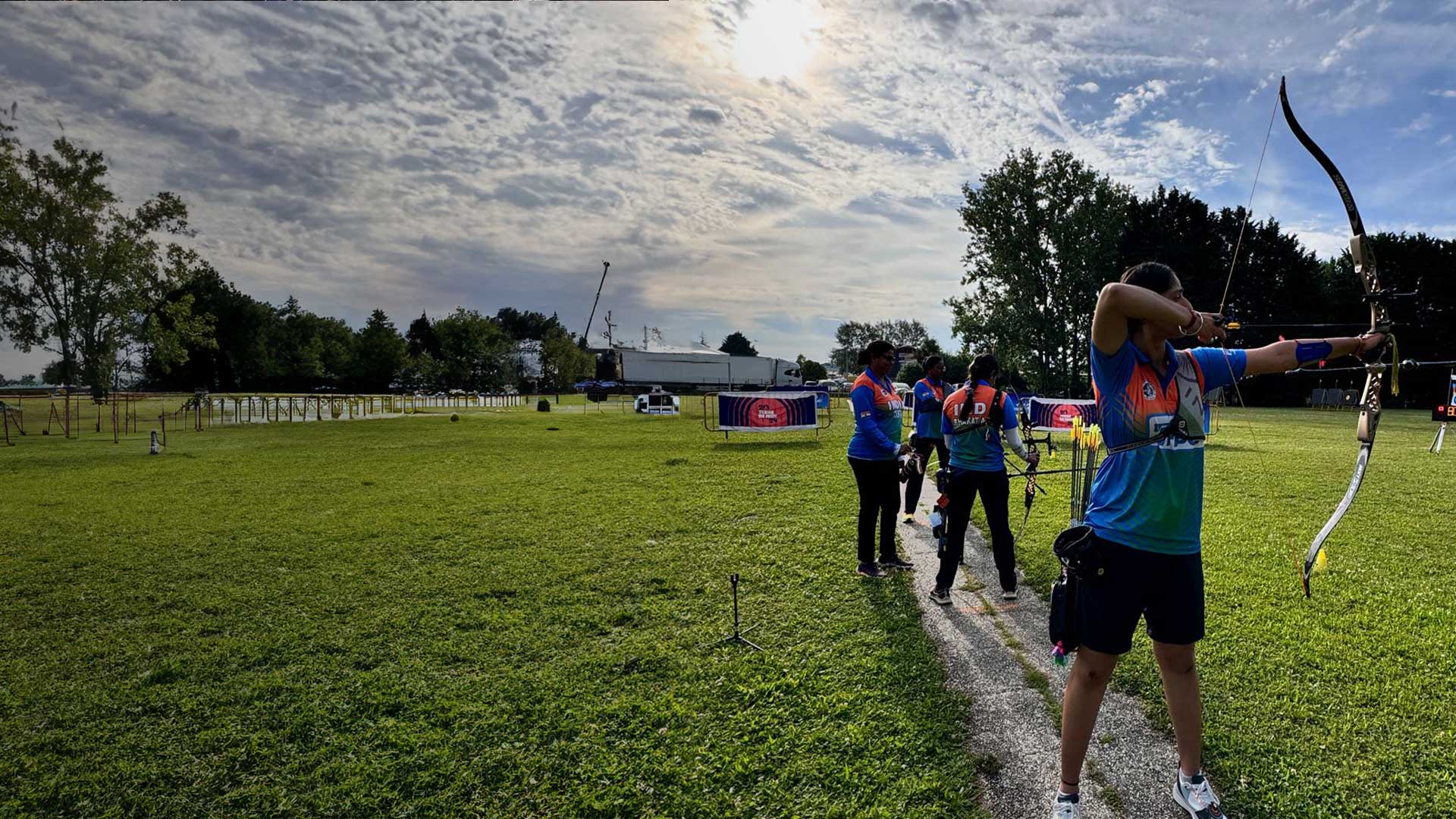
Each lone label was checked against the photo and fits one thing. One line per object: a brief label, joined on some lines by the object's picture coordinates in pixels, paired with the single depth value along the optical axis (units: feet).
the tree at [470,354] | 247.50
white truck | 268.41
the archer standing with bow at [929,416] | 25.48
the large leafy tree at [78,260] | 94.27
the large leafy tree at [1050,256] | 132.87
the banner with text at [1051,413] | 64.03
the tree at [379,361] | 251.39
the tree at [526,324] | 431.02
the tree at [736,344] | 476.13
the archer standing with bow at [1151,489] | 8.02
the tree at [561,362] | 265.13
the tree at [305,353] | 241.35
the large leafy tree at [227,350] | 226.38
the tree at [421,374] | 246.88
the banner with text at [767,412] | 64.80
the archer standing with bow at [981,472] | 17.33
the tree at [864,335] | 465.06
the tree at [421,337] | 329.31
